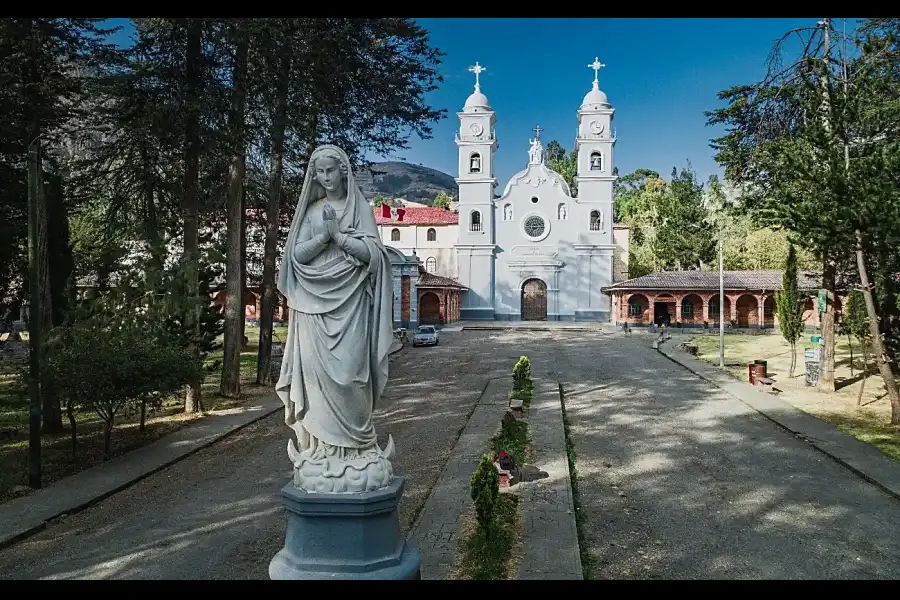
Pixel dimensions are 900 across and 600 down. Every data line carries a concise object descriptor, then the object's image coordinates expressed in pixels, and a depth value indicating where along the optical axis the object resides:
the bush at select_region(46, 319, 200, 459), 10.58
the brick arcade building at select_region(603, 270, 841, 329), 45.62
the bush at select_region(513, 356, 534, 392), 18.15
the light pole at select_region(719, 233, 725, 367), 25.58
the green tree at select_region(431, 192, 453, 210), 94.62
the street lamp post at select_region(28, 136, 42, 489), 9.41
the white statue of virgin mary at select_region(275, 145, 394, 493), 4.59
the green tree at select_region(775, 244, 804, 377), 22.20
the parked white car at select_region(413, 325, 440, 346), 35.00
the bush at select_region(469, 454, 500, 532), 7.04
